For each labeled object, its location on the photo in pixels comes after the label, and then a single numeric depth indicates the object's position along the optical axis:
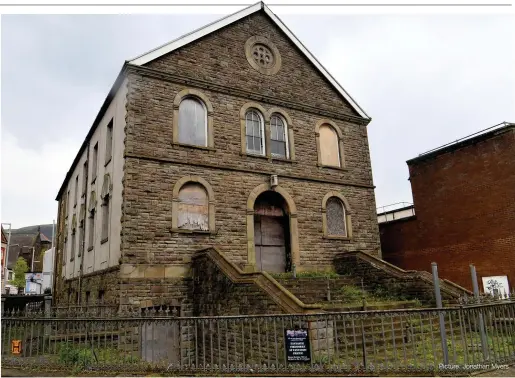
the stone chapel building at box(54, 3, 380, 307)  13.68
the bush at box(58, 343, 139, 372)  8.11
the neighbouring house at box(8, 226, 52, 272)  83.94
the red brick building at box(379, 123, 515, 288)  17.23
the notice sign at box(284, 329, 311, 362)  7.33
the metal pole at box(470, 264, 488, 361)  7.63
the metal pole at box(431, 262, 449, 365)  7.29
